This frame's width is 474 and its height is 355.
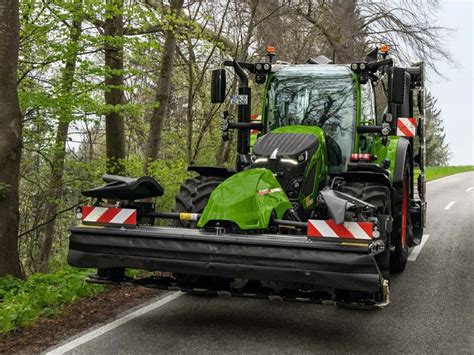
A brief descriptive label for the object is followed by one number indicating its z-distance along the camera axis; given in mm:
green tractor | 4926
